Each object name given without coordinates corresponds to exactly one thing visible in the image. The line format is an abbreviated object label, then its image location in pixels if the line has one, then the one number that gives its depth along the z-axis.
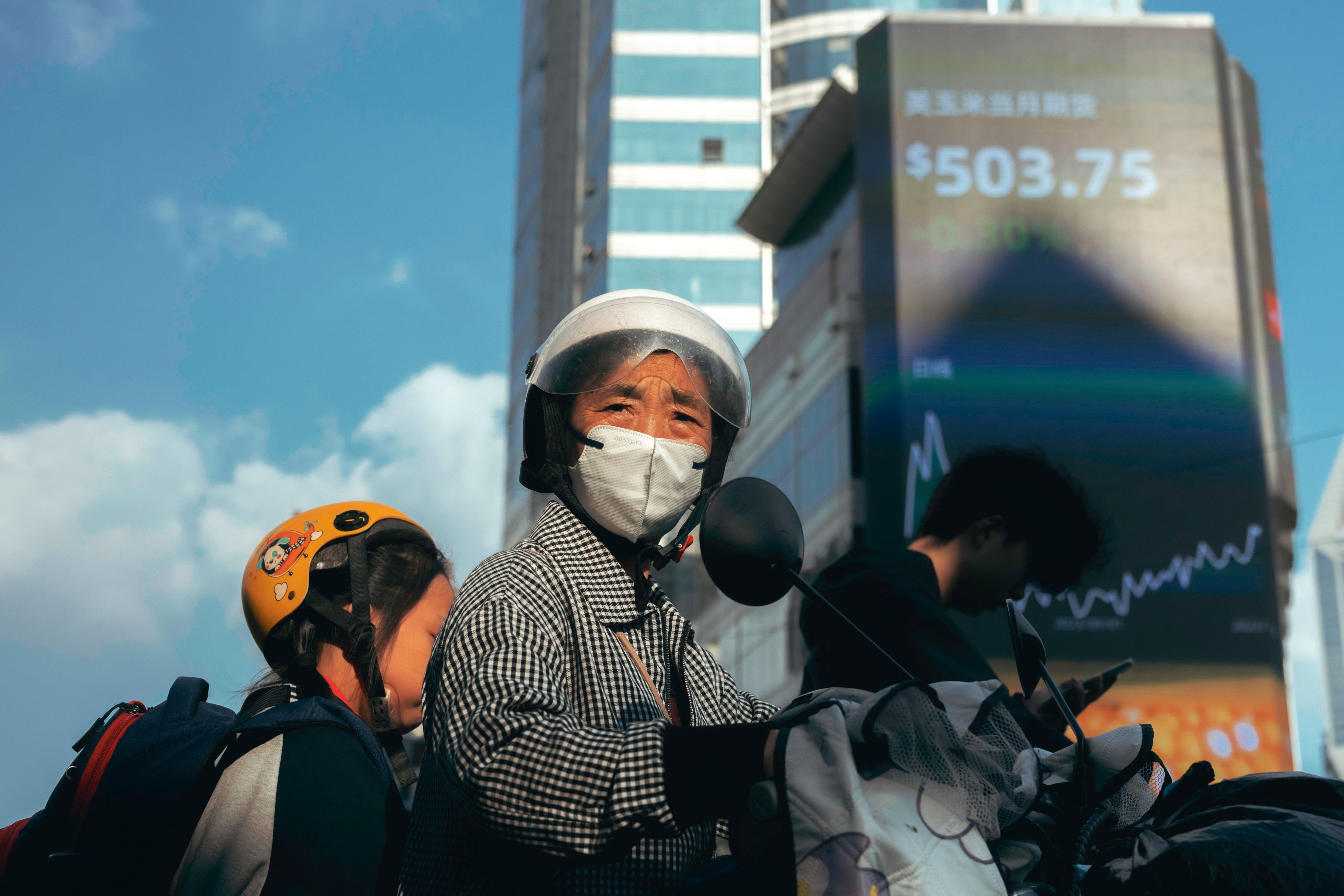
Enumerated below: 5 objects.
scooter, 1.69
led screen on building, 28.80
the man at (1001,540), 3.74
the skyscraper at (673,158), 54.94
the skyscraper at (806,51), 56.00
